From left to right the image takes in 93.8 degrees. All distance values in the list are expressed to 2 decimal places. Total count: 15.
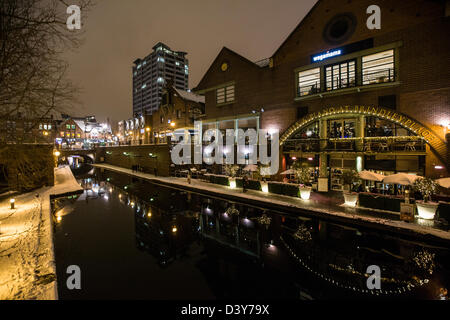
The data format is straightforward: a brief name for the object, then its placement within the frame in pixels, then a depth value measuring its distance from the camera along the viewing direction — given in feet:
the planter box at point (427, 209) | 33.49
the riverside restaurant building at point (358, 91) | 44.32
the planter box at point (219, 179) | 68.95
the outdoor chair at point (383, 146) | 49.24
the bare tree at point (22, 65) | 16.93
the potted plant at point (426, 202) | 33.60
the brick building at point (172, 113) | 122.93
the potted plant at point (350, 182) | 41.64
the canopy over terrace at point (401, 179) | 36.01
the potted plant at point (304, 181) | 47.50
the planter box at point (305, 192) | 47.28
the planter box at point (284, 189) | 50.17
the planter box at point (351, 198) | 41.43
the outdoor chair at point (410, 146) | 45.78
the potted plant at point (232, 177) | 65.65
